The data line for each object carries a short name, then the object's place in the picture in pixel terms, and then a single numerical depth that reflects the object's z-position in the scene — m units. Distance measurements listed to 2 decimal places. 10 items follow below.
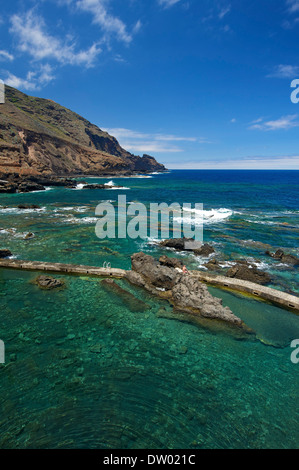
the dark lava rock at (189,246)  22.62
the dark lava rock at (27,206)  41.34
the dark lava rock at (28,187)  63.15
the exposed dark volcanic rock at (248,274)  16.98
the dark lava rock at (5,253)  19.66
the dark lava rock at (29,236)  25.40
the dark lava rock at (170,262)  18.55
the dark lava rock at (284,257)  20.75
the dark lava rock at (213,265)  19.08
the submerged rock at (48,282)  14.98
